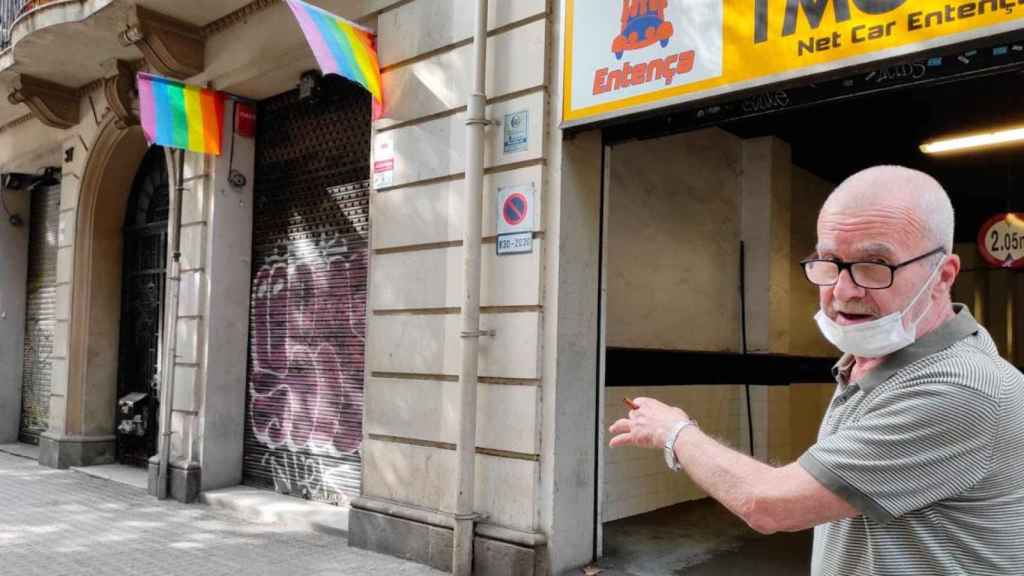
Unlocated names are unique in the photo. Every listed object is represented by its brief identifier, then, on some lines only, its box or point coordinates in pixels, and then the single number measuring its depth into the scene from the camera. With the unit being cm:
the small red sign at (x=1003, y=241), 1016
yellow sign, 425
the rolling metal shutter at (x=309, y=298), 829
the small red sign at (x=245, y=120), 941
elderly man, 164
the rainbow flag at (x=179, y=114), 841
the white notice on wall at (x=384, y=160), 708
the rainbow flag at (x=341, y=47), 659
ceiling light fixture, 893
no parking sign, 600
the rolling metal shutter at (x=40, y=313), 1352
